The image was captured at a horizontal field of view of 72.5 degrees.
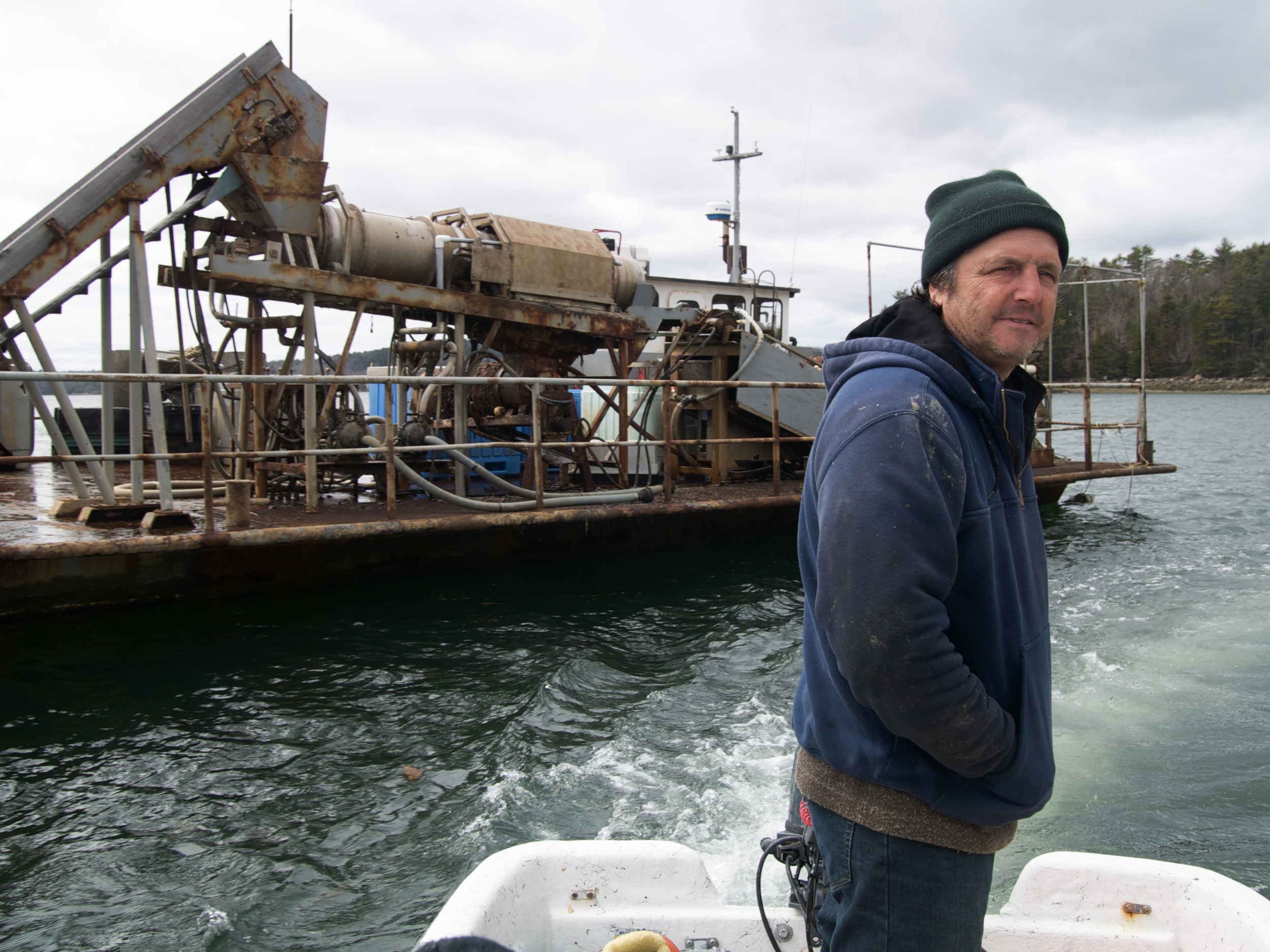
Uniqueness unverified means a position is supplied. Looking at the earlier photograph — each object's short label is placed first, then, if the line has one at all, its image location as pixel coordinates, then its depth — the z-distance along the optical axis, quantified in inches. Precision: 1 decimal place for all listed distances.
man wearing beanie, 53.0
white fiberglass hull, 85.9
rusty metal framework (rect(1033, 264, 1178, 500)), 466.9
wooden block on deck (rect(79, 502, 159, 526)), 259.3
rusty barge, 250.7
